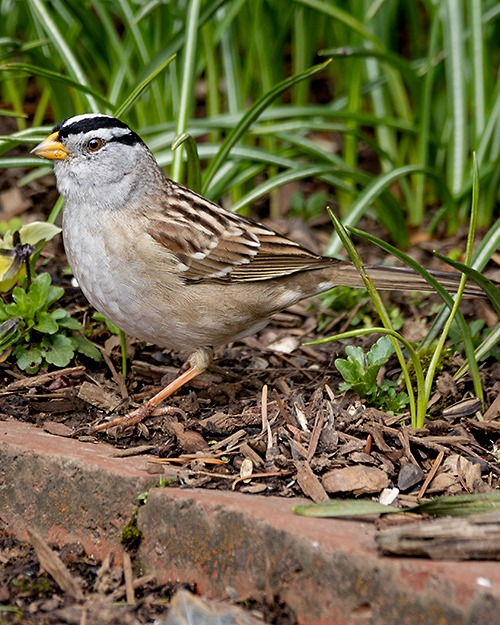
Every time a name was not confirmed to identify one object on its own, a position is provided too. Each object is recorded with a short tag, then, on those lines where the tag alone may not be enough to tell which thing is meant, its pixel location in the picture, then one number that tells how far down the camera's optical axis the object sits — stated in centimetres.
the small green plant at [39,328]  675
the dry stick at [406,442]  546
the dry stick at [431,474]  518
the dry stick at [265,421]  565
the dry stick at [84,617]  418
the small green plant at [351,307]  832
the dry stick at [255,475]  525
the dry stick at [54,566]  455
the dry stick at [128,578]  449
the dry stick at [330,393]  623
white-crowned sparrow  634
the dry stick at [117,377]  709
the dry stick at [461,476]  522
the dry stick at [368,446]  554
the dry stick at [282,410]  595
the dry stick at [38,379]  669
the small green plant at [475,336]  712
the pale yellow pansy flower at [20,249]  687
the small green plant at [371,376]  614
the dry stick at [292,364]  751
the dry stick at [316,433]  542
